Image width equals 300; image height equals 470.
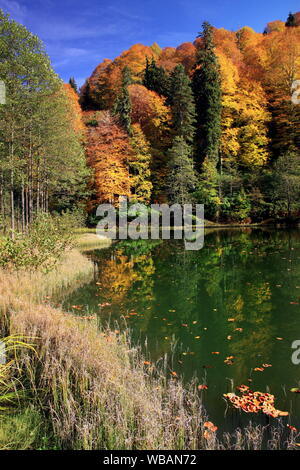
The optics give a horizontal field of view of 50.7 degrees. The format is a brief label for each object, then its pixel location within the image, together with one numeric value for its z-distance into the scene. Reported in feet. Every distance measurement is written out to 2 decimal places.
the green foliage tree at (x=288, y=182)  109.19
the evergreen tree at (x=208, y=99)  120.37
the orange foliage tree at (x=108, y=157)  106.83
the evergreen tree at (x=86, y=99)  168.33
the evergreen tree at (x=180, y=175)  111.45
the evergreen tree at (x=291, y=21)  164.35
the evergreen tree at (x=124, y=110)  113.39
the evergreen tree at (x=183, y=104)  119.85
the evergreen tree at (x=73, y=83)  204.82
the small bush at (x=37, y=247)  30.96
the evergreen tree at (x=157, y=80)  134.72
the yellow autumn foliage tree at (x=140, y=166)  113.91
